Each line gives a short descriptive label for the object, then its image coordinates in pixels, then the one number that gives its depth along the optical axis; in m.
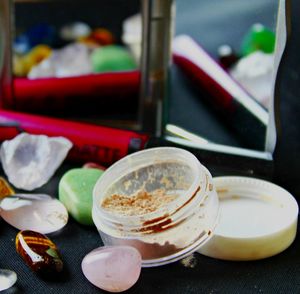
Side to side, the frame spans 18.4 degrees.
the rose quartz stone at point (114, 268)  0.31
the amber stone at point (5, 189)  0.36
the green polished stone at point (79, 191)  0.35
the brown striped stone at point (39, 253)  0.32
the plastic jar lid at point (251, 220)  0.33
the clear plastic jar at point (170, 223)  0.32
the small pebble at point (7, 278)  0.31
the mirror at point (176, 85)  0.39
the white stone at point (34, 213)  0.35
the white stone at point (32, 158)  0.38
